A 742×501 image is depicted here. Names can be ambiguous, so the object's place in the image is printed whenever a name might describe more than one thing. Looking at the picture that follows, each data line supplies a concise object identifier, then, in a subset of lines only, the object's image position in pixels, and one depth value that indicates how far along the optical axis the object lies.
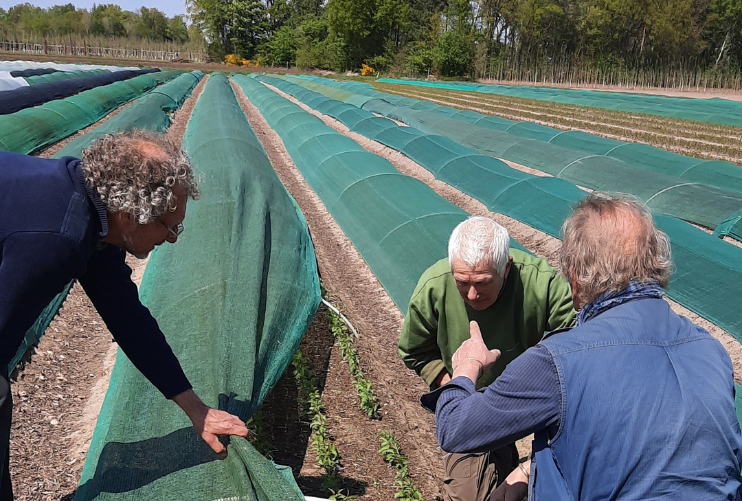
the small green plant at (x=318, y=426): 3.58
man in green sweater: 2.72
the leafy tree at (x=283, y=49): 64.56
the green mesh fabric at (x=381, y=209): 6.55
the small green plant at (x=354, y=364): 4.47
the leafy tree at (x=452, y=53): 52.25
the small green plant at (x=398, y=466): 3.59
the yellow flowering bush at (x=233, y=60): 64.56
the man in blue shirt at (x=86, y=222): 1.83
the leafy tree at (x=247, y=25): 67.88
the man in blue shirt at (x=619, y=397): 1.52
